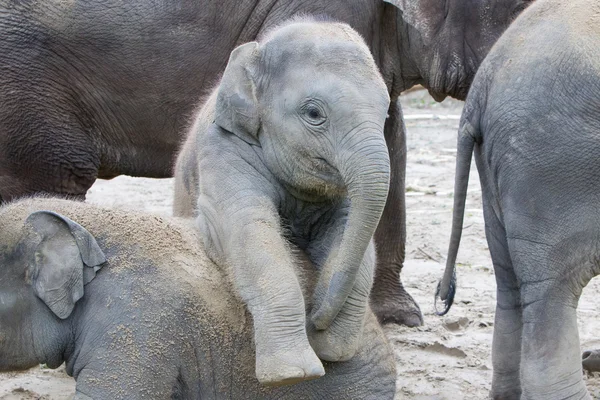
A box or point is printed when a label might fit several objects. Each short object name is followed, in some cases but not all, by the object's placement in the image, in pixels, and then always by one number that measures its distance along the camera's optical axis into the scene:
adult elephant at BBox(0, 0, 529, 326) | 9.45
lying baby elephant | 6.34
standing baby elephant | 6.09
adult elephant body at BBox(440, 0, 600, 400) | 6.94
